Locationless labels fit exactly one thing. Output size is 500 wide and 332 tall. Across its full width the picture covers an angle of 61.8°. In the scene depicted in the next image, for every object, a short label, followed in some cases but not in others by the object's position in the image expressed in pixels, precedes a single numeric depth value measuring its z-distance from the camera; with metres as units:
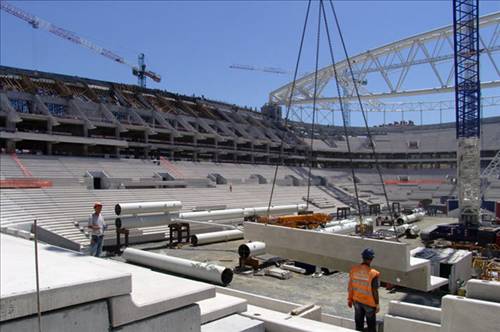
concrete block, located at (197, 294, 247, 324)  5.57
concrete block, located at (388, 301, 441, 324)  6.43
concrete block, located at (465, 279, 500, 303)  6.02
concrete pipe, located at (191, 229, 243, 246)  17.20
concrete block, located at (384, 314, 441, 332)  6.18
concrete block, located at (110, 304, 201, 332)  4.54
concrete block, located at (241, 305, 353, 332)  5.26
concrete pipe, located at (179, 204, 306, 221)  19.55
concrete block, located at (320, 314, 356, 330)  7.04
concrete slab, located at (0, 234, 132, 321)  3.72
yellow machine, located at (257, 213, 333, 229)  18.20
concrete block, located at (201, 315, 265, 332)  5.28
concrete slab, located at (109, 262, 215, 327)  4.41
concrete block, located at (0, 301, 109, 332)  3.73
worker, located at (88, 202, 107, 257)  11.25
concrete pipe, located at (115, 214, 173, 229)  16.45
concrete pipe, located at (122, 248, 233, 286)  9.91
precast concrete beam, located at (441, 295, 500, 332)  5.49
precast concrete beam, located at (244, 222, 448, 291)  9.58
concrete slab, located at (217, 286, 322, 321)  6.64
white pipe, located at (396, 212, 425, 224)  28.31
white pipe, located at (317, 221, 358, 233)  18.53
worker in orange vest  6.35
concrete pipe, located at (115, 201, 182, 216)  16.61
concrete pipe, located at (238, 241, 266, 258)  12.95
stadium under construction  5.12
